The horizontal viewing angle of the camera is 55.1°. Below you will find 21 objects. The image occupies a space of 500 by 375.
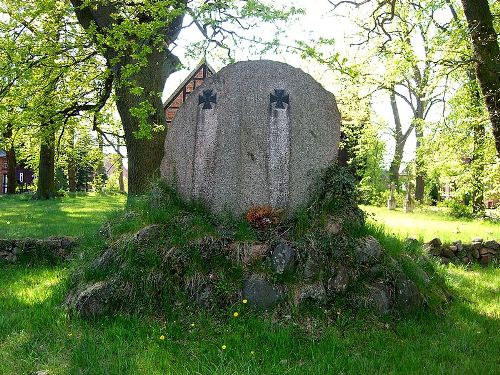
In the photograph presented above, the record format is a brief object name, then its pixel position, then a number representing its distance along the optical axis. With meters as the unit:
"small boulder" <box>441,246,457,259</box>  9.69
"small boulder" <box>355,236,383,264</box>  6.14
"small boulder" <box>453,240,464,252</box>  9.73
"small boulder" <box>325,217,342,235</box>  6.35
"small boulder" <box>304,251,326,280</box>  5.91
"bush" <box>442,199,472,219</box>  19.65
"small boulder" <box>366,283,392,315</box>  5.75
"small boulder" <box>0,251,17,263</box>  8.73
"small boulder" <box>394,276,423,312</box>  5.84
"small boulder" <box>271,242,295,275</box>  5.90
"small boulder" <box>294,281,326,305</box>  5.69
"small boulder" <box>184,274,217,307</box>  5.72
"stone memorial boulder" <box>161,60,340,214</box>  7.21
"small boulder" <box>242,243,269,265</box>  6.05
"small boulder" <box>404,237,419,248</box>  8.20
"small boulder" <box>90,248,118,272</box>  6.15
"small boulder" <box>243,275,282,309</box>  5.69
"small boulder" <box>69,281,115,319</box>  5.61
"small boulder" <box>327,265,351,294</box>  5.84
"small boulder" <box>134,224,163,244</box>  6.19
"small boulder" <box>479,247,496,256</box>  9.67
